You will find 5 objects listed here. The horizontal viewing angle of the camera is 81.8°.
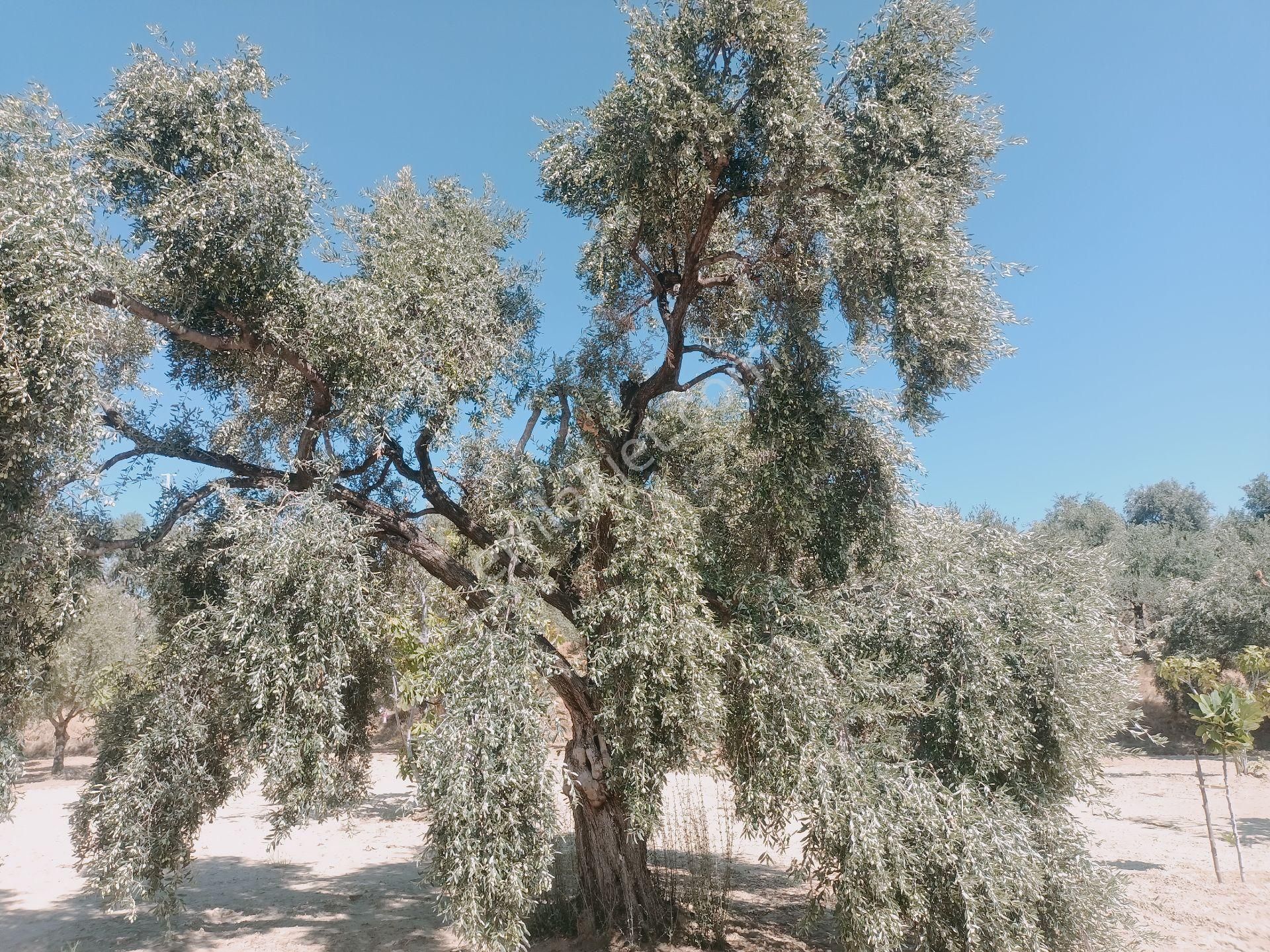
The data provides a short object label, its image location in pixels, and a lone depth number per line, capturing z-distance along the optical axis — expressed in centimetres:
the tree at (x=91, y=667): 2162
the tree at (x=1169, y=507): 5147
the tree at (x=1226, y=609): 2472
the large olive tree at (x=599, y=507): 600
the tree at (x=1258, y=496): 4347
